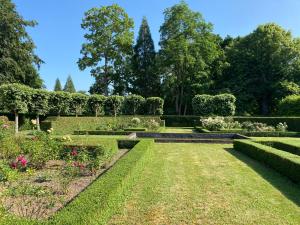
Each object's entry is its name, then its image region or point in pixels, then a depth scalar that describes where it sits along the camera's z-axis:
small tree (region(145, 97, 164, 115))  23.05
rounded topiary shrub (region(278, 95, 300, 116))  20.99
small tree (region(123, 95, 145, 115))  23.09
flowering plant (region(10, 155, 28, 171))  4.67
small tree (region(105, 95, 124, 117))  21.94
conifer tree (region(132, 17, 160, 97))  30.14
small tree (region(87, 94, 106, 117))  21.21
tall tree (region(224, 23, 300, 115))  25.50
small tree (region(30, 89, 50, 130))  16.73
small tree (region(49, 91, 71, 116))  18.45
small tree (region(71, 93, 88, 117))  20.02
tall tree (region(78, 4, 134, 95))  26.67
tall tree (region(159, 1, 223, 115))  26.26
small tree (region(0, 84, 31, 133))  15.34
